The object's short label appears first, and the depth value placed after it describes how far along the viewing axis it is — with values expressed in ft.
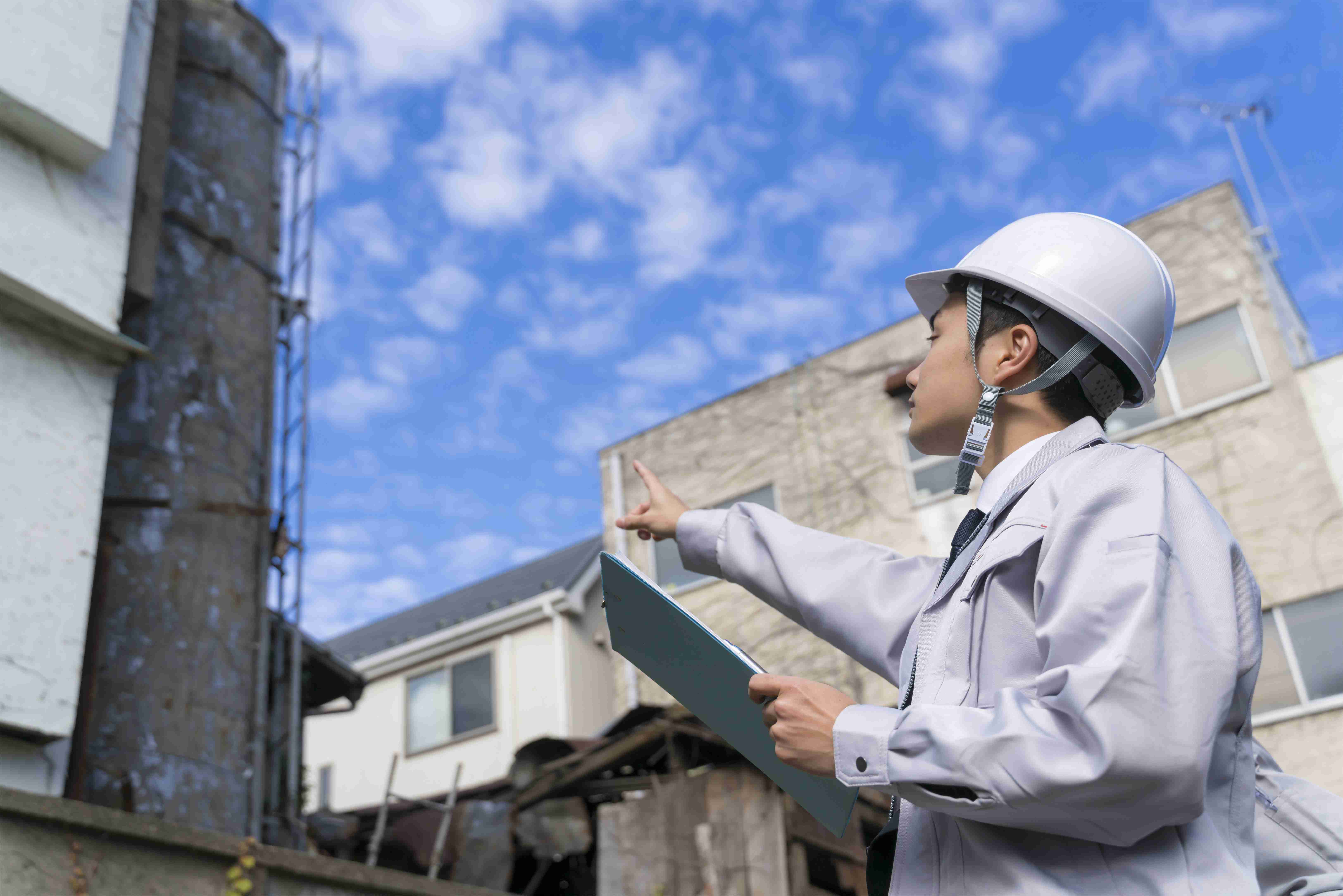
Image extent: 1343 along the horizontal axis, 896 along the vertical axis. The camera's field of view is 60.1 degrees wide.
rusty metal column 23.29
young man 5.04
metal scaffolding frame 29.32
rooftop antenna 47.14
